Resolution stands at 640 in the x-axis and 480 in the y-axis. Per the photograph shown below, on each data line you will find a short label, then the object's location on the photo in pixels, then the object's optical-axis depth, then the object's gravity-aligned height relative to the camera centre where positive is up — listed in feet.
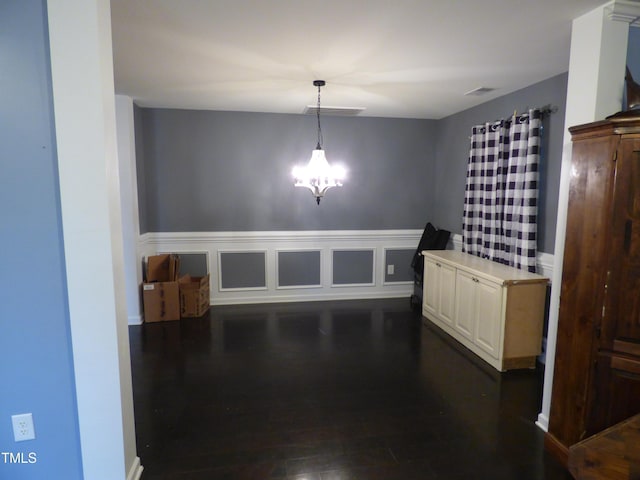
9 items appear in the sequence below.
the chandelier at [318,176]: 11.74 +0.60
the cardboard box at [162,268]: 14.20 -2.85
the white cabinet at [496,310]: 10.09 -3.31
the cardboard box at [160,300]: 13.79 -3.96
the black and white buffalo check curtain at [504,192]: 10.75 +0.11
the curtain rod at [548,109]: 10.24 +2.40
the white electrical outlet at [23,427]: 5.44 -3.42
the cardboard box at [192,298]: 14.17 -3.97
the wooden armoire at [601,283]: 5.92 -1.47
